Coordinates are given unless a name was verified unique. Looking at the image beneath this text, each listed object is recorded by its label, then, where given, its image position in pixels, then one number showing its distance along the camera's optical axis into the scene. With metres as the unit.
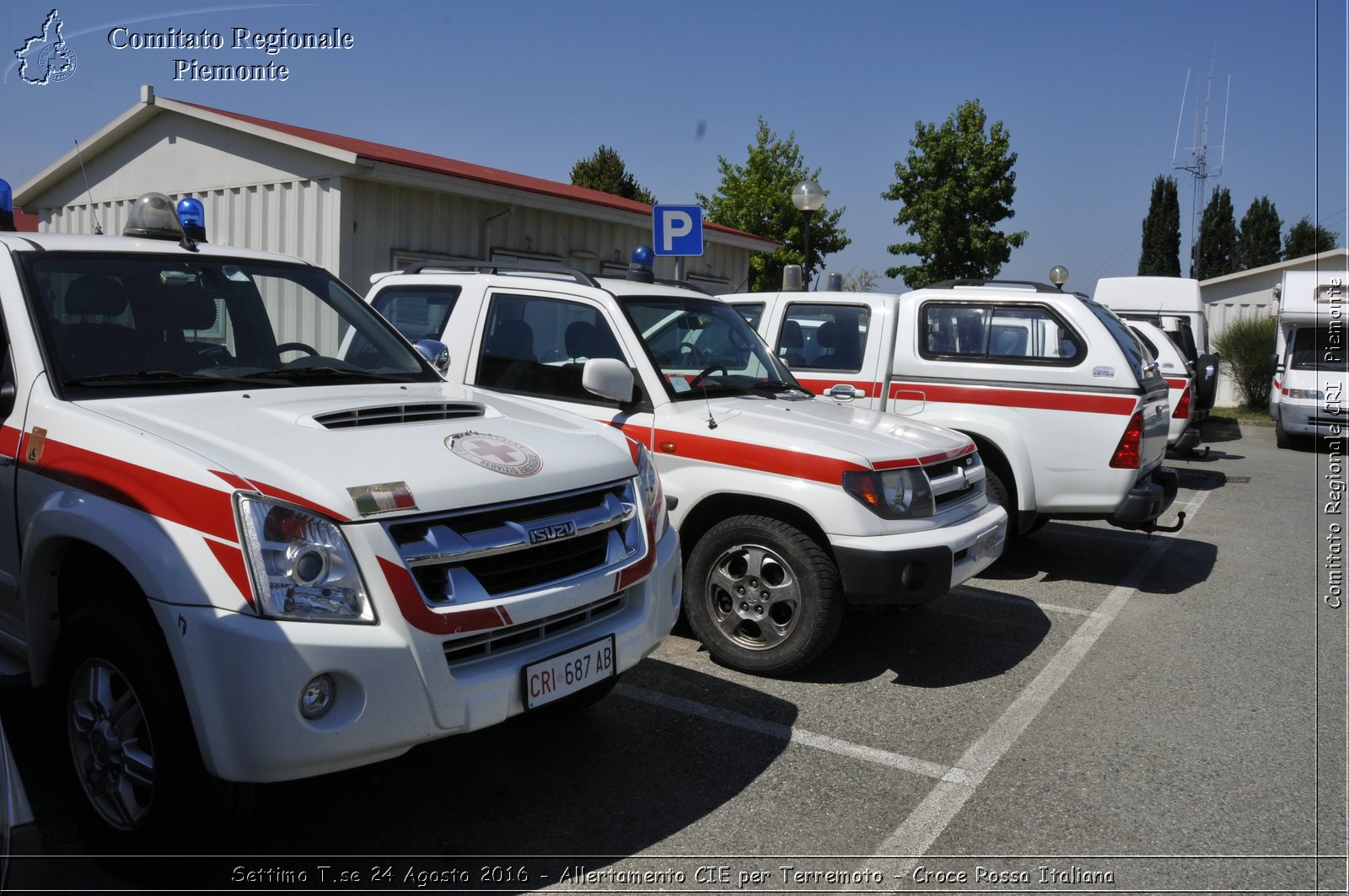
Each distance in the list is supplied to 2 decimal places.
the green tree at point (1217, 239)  58.66
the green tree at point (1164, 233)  62.06
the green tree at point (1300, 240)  52.81
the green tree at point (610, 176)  45.84
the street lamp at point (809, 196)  13.36
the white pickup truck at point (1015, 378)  7.06
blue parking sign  9.80
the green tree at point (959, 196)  30.56
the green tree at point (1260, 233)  58.88
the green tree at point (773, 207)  32.59
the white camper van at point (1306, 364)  15.88
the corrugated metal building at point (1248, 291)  27.02
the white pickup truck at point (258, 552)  2.79
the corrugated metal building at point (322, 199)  11.28
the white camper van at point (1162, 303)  17.05
